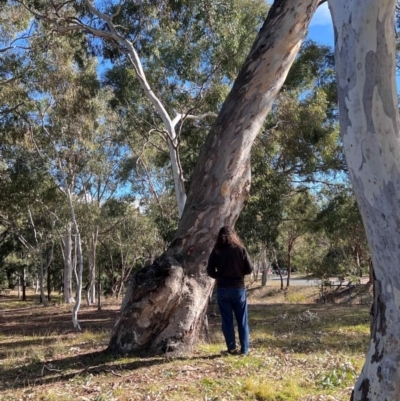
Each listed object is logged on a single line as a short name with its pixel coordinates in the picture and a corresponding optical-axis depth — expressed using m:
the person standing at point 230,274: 5.53
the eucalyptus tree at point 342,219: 16.75
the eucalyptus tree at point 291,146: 14.06
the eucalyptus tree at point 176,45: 11.55
